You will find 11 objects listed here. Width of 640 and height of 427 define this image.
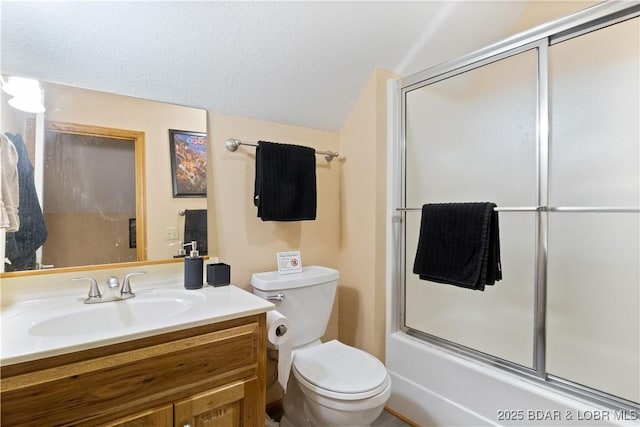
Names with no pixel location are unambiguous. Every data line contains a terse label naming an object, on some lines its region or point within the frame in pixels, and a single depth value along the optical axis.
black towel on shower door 1.45
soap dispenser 1.41
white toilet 1.31
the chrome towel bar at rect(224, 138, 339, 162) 1.67
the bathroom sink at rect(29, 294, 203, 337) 1.07
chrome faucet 1.24
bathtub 1.27
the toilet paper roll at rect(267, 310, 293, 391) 1.29
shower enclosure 1.61
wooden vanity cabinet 0.83
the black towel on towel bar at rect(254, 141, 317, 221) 1.70
